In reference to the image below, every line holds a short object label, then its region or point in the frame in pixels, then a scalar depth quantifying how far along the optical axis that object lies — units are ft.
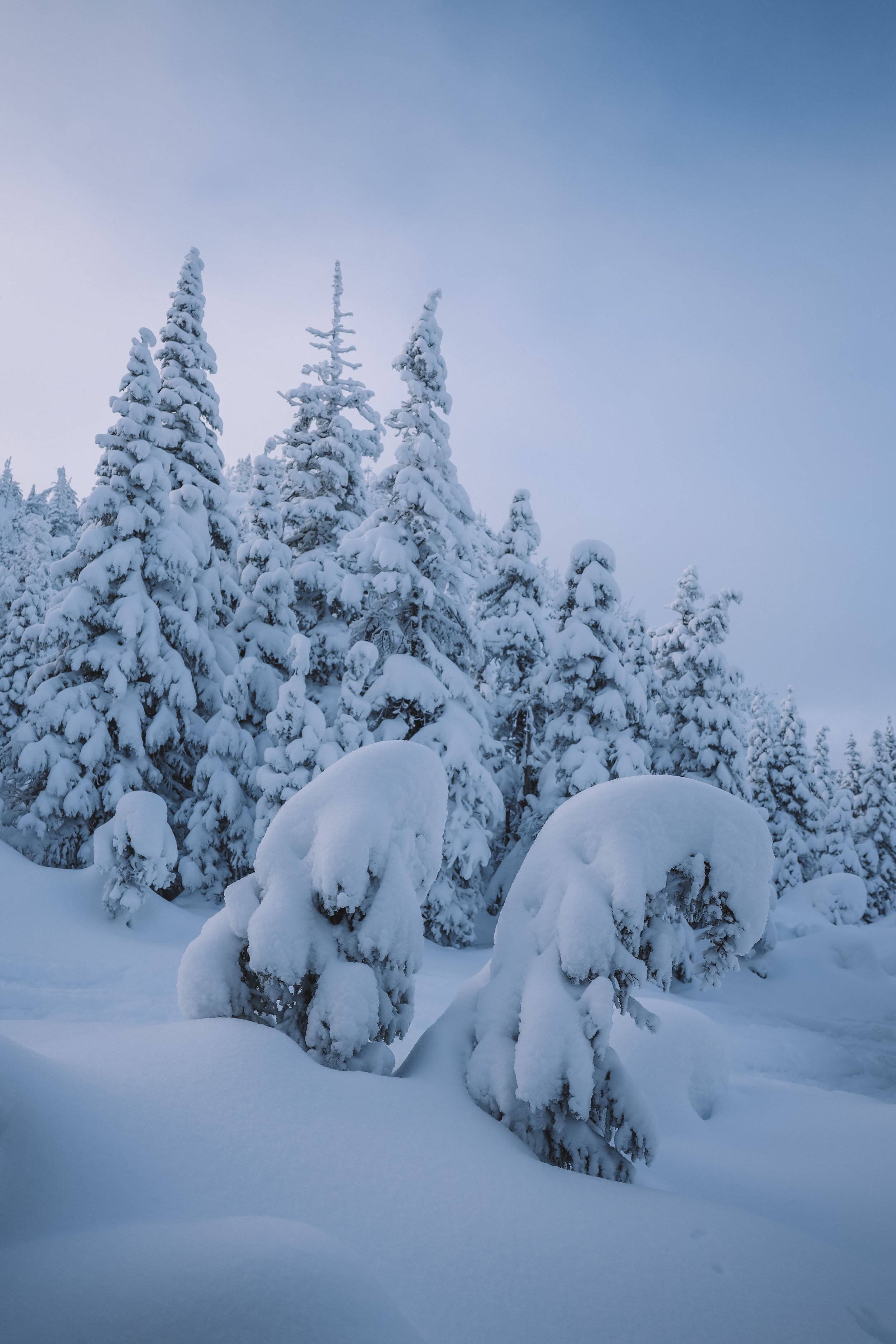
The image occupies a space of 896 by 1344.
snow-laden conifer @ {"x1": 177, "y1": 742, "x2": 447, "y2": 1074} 15.42
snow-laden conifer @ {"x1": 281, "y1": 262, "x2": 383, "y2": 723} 59.11
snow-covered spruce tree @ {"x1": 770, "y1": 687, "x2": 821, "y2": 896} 97.30
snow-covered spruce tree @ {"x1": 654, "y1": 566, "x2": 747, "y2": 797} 64.85
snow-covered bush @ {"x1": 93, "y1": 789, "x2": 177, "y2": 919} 40.50
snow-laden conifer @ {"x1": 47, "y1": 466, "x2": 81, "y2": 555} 160.25
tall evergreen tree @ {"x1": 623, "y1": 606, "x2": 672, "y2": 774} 68.74
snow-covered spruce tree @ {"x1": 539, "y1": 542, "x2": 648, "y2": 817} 57.47
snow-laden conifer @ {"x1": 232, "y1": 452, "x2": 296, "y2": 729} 57.62
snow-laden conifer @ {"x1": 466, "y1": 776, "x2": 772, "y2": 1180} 13.93
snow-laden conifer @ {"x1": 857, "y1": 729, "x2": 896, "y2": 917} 106.93
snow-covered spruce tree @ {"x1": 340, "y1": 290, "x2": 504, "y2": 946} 47.29
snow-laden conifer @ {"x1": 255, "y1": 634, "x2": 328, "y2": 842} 48.70
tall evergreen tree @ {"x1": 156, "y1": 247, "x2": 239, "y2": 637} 56.75
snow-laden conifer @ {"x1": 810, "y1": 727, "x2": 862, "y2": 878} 103.30
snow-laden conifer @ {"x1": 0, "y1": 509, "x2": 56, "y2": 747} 89.35
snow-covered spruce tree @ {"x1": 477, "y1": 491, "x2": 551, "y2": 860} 68.74
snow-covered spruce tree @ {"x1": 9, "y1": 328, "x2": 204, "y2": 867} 47.14
